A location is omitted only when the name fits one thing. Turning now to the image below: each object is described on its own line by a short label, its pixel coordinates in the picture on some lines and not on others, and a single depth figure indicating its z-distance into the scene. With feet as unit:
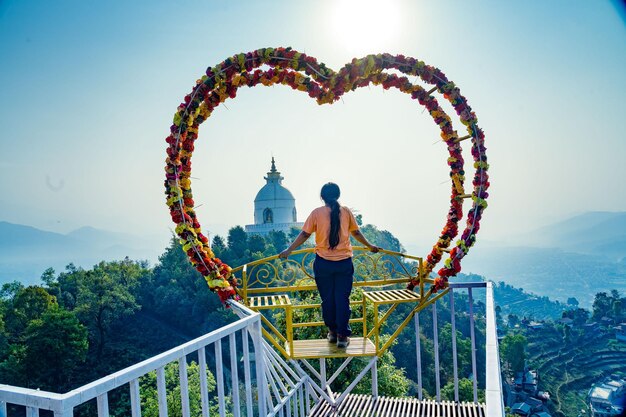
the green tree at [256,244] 161.38
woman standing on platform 14.14
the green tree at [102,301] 127.34
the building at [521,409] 163.94
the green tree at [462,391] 116.57
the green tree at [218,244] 160.56
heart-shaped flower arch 15.89
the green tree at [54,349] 100.78
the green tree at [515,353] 183.01
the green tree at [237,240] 161.90
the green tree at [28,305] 113.29
